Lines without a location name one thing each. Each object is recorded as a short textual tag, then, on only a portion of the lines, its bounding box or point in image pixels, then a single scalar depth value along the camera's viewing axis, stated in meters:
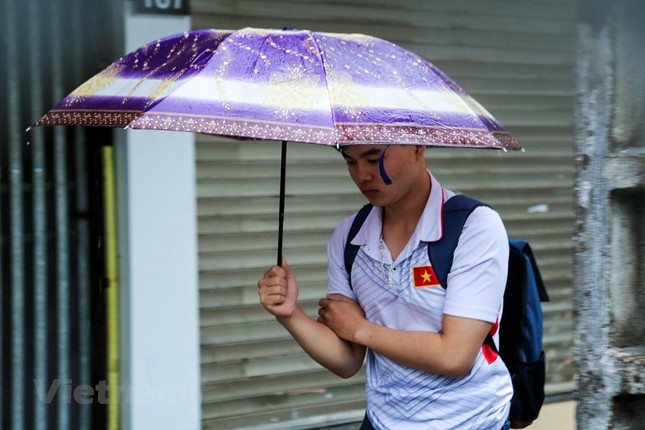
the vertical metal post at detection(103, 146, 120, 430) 10.09
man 5.31
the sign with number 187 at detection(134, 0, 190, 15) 10.02
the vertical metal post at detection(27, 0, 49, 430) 9.80
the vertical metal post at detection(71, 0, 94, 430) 9.97
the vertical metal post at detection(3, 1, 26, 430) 9.73
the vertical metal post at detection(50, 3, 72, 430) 9.89
